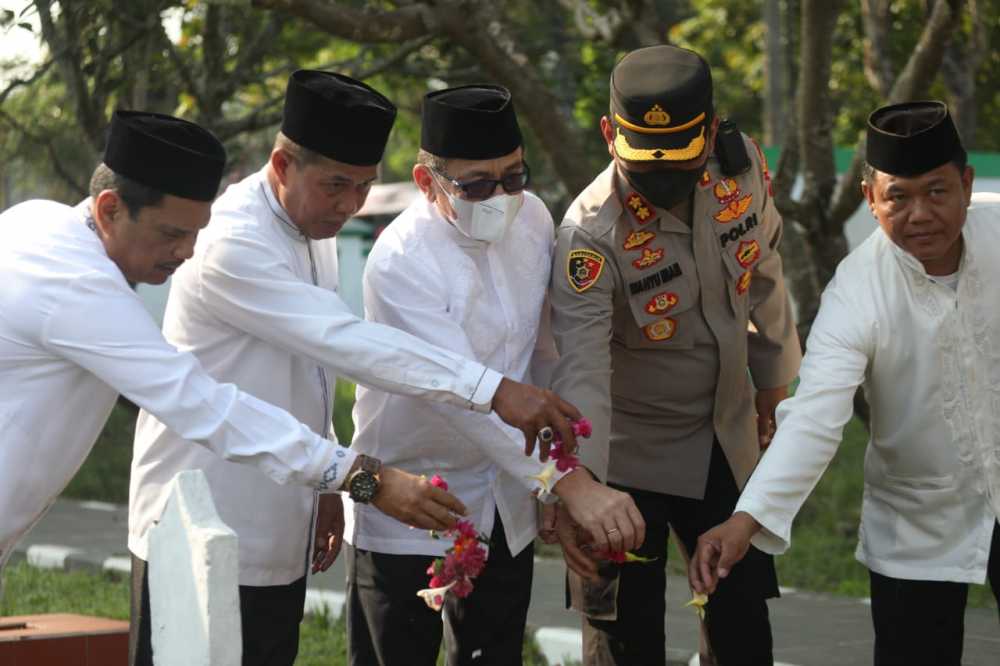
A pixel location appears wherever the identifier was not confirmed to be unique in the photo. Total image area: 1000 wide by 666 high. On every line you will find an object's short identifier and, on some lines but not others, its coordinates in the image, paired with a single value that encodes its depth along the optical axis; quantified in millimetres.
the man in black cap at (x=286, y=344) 6469
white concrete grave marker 4835
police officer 7245
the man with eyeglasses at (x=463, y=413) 6881
